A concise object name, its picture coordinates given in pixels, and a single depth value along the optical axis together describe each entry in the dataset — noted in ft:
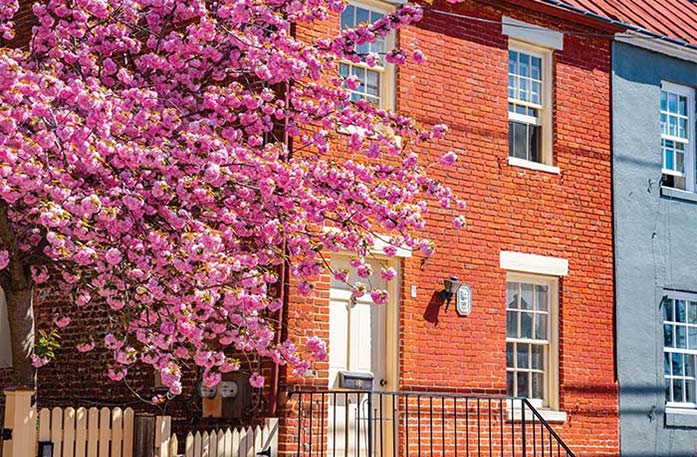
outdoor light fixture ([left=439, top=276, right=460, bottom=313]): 47.62
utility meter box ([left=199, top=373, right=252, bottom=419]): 43.50
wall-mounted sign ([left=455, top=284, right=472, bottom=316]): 48.19
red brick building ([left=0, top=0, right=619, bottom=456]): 46.21
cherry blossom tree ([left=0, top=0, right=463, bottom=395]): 30.12
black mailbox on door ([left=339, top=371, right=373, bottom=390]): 44.78
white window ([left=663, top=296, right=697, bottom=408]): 56.03
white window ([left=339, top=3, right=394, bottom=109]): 47.11
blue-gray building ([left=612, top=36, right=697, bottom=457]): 54.29
